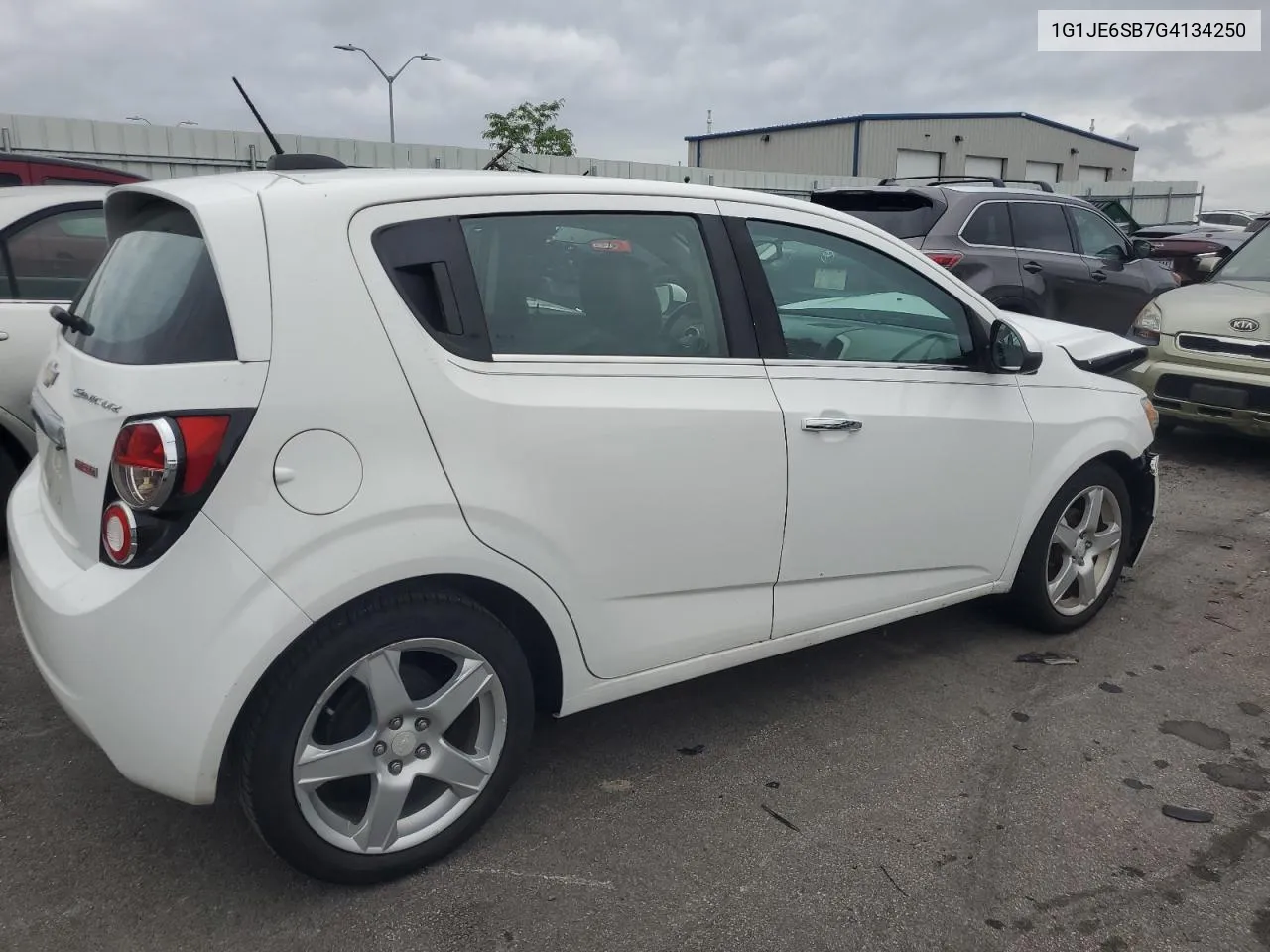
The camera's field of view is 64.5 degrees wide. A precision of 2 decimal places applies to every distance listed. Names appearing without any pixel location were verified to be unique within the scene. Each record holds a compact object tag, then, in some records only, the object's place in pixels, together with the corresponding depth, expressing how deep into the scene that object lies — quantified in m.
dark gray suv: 8.39
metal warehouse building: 43.81
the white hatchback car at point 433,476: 2.15
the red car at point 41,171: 6.69
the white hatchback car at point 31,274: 4.37
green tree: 32.72
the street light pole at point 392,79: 23.48
